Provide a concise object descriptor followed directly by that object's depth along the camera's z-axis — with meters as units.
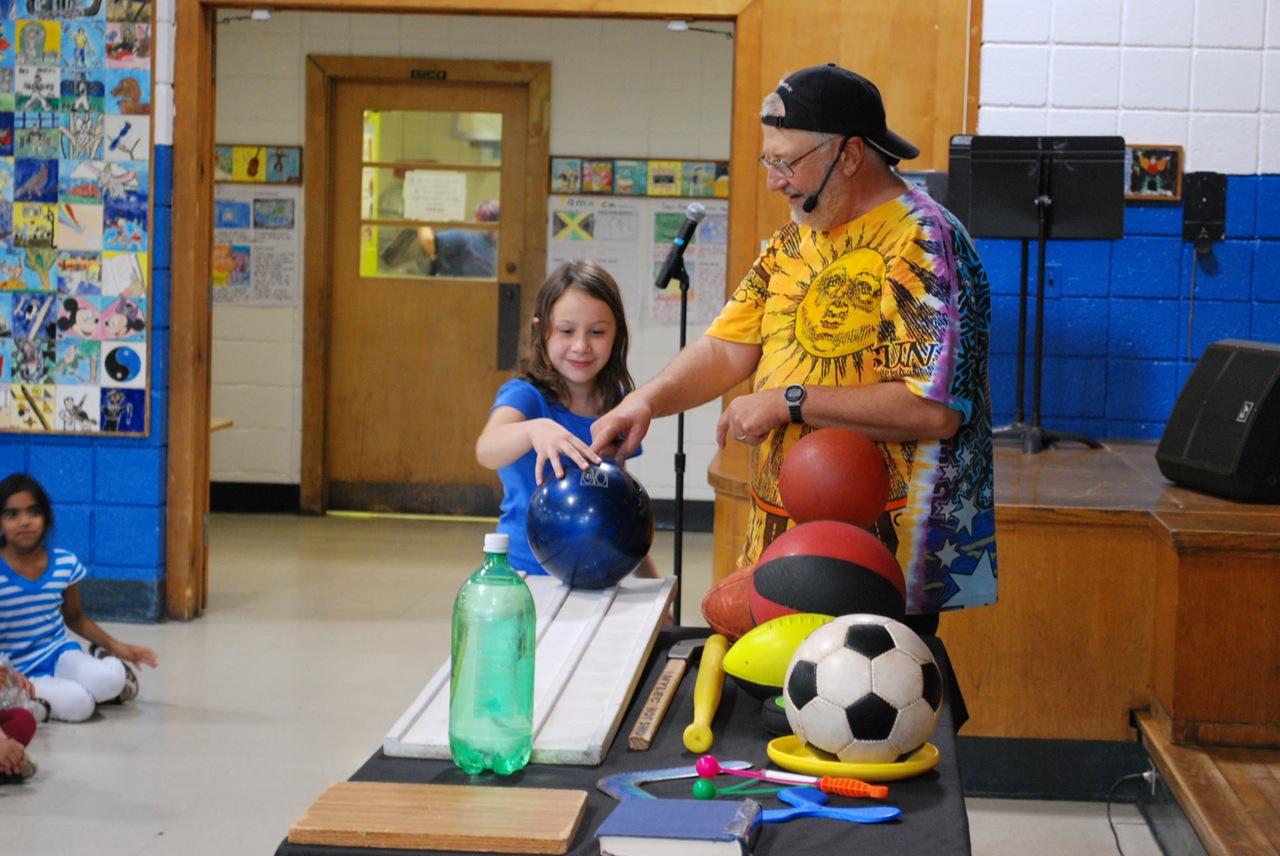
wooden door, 8.19
